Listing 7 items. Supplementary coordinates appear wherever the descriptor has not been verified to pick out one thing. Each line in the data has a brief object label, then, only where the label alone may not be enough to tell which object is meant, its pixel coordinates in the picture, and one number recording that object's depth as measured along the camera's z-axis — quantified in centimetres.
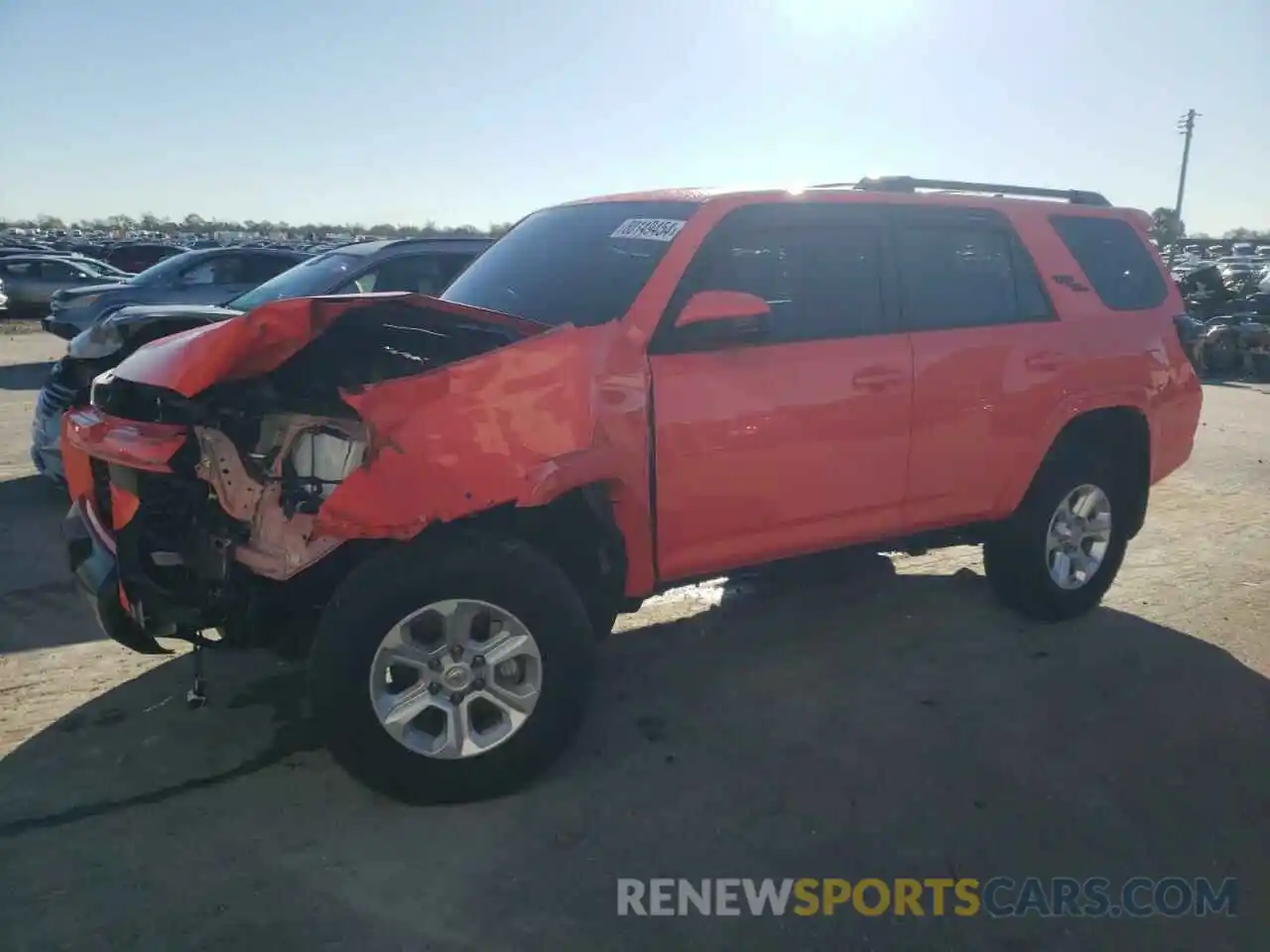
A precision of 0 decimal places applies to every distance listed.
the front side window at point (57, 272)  2073
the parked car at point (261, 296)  525
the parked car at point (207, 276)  1153
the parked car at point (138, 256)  2498
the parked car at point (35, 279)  2061
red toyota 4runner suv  307
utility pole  6003
